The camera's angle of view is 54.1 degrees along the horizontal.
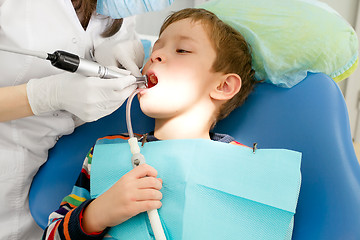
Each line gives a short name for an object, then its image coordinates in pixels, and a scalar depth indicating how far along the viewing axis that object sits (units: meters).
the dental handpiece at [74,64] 0.84
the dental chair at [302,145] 1.01
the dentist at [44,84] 1.07
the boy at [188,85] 1.06
